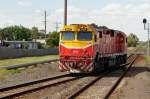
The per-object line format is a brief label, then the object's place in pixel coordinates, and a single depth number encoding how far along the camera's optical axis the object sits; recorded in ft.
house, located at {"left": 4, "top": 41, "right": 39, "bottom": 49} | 351.67
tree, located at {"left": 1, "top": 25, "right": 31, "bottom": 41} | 527.85
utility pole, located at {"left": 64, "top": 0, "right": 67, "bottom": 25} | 127.92
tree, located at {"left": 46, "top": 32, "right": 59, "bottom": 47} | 396.51
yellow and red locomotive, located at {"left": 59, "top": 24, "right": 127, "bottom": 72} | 85.46
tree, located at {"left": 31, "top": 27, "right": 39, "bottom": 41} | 604.29
